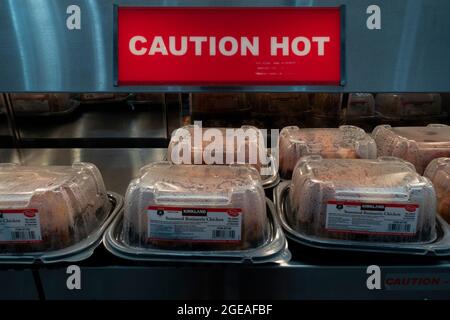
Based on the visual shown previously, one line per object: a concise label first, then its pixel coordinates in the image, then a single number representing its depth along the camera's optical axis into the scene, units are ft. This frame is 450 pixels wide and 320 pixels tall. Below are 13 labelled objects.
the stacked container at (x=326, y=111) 7.31
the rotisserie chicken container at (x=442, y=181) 3.59
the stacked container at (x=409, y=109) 6.55
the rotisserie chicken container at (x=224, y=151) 4.36
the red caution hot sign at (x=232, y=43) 2.97
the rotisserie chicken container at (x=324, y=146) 4.43
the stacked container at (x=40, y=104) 7.14
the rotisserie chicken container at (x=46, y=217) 3.04
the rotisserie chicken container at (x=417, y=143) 4.35
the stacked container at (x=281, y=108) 7.68
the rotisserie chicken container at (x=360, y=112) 7.13
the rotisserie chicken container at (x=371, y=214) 3.11
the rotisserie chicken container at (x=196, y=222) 3.04
